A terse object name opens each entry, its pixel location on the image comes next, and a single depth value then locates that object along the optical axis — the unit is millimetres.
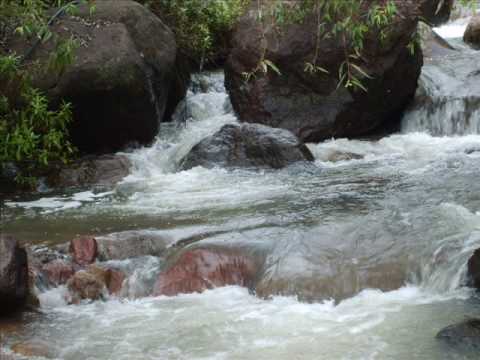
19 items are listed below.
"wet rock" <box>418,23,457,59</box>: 29434
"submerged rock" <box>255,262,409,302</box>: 12231
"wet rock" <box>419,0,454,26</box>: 32367
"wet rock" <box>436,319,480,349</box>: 9905
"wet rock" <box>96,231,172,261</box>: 13785
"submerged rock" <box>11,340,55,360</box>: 10223
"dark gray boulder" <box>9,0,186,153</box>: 21082
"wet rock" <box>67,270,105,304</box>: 12557
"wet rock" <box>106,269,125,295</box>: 12795
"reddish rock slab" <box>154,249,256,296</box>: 12759
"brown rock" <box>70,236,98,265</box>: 13539
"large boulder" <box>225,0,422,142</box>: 23336
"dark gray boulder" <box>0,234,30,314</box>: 11263
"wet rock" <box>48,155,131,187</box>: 20475
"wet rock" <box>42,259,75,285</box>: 12961
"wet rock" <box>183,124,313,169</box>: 20923
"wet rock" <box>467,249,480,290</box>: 11899
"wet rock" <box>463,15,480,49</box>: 31760
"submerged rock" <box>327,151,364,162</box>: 21819
